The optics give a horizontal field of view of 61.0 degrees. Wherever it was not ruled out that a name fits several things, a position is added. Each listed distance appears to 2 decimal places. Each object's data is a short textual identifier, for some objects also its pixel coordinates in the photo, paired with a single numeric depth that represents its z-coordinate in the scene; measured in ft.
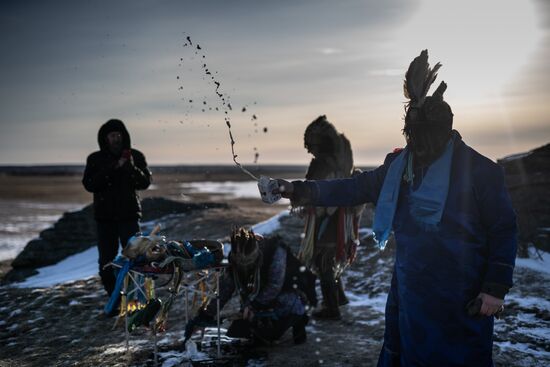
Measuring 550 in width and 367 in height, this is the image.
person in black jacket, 20.06
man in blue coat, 8.02
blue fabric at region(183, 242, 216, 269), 13.99
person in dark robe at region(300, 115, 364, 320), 18.42
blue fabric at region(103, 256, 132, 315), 14.71
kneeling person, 14.51
